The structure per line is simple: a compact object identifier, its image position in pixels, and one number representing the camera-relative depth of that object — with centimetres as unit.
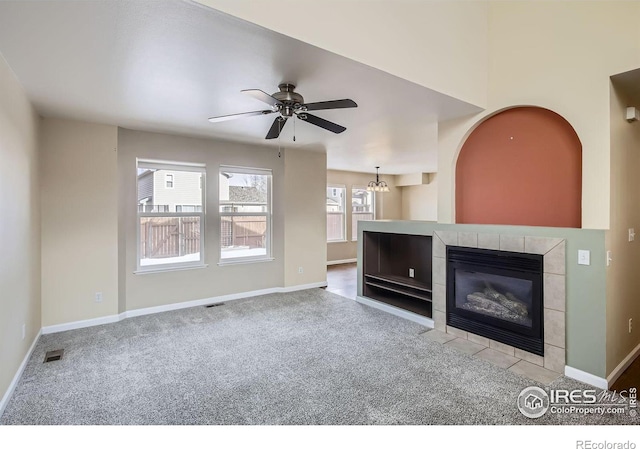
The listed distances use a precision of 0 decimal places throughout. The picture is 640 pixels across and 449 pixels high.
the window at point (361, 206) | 930
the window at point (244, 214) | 527
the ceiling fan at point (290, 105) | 258
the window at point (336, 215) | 895
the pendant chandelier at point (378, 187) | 820
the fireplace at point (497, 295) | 301
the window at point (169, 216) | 460
